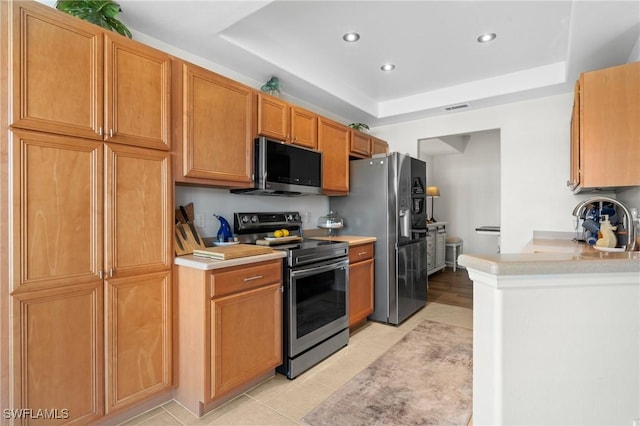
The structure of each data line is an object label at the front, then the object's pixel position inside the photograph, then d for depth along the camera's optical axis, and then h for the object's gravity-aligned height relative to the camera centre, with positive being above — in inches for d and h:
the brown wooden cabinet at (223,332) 72.8 -29.6
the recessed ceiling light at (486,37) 101.6 +57.5
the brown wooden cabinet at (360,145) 144.0 +32.3
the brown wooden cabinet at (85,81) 55.9 +26.9
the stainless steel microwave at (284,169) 97.9 +14.8
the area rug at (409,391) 73.5 -48.2
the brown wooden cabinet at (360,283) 121.7 -28.7
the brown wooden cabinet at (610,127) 78.3 +21.8
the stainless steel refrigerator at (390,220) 132.0 -3.8
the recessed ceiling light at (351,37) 101.6 +57.7
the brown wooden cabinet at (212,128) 80.0 +23.4
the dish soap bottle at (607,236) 86.8 -7.1
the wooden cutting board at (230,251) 77.1 -10.1
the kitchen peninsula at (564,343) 38.4 -16.5
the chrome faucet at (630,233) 75.0 -5.4
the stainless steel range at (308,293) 92.0 -26.1
